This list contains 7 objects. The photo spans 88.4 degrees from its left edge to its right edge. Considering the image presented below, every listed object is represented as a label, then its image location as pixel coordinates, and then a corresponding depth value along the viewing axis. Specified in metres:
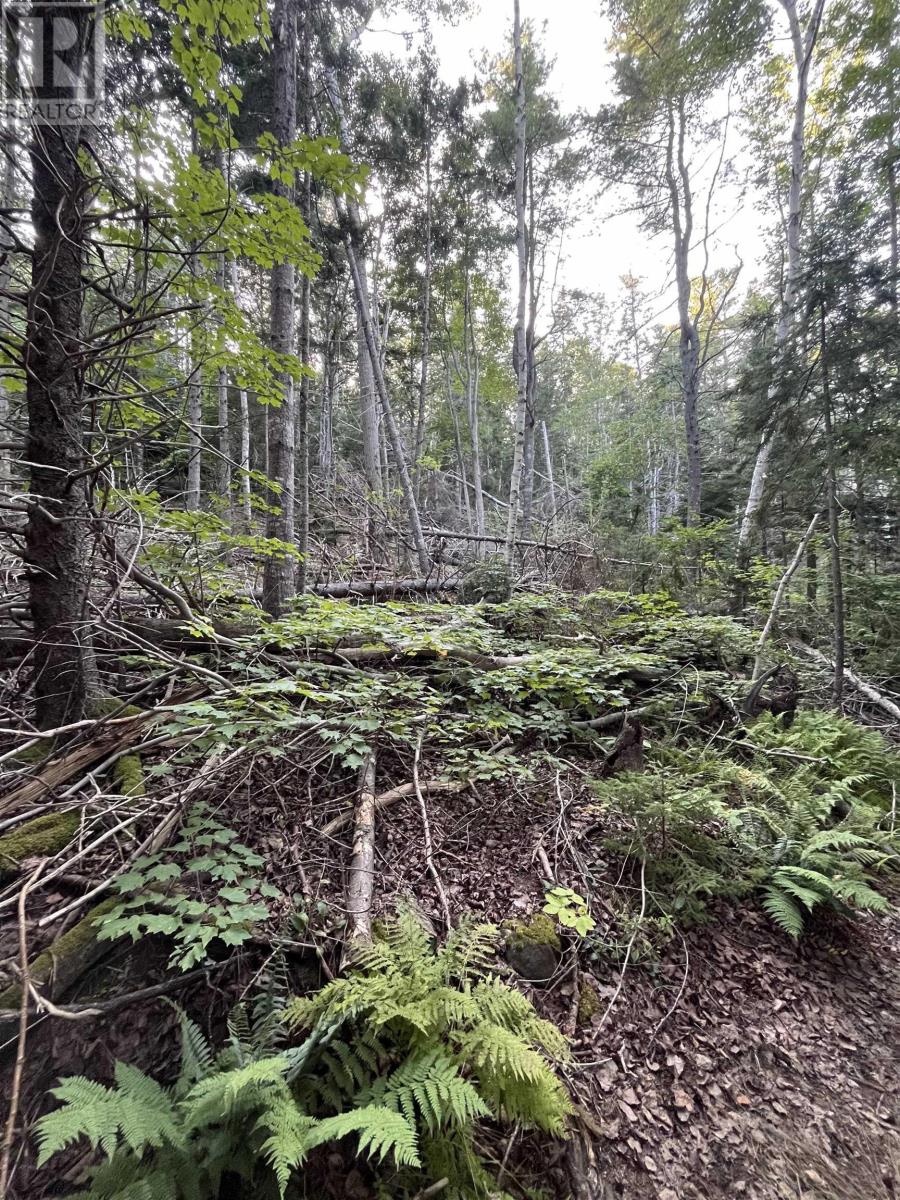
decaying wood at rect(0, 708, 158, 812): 2.35
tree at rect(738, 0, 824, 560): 8.03
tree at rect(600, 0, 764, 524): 9.37
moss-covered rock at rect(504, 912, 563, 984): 2.20
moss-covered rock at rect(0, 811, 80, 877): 2.13
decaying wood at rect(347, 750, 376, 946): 2.13
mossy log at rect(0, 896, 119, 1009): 1.73
